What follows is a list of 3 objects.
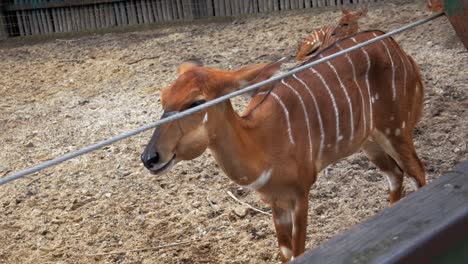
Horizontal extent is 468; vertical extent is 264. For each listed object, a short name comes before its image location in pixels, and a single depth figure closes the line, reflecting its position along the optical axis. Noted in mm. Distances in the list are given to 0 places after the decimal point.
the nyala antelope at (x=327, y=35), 5492
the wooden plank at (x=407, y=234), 1112
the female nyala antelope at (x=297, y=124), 2213
